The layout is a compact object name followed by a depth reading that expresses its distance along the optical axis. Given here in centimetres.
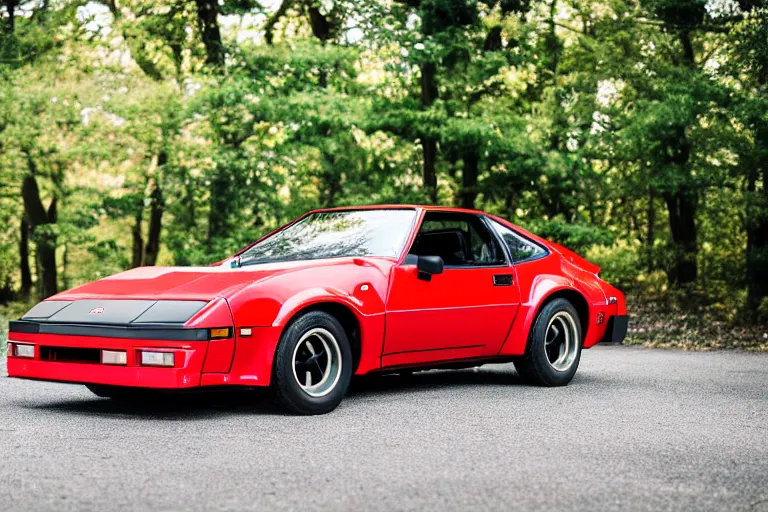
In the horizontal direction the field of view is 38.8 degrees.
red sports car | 677
